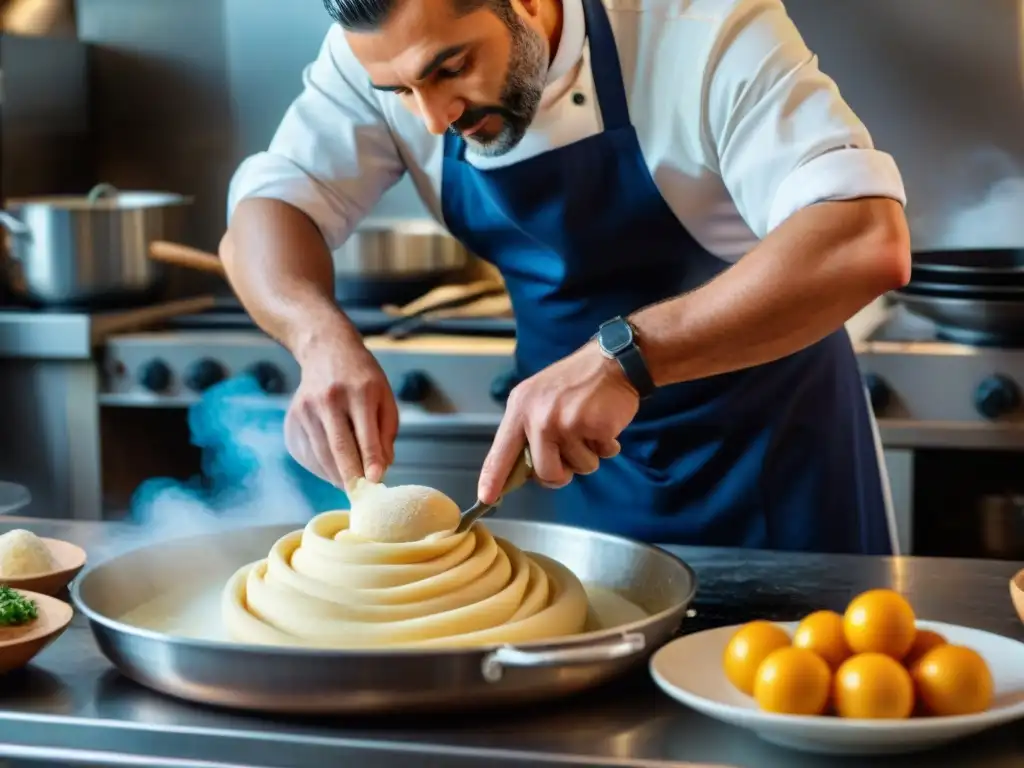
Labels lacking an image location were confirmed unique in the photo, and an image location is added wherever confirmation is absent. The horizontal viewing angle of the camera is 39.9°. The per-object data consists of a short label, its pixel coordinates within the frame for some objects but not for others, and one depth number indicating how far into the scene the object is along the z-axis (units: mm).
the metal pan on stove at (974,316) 2730
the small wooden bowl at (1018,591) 1360
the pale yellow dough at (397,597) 1265
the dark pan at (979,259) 3053
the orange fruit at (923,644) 1160
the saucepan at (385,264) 3443
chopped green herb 1302
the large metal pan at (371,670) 1131
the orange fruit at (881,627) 1143
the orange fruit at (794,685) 1094
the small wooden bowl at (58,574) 1477
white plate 1062
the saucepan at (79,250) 3203
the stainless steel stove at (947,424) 2781
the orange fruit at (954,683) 1094
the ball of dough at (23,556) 1481
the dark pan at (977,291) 2715
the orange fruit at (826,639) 1156
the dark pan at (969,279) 2730
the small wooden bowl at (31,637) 1259
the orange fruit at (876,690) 1084
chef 1612
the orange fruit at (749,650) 1163
